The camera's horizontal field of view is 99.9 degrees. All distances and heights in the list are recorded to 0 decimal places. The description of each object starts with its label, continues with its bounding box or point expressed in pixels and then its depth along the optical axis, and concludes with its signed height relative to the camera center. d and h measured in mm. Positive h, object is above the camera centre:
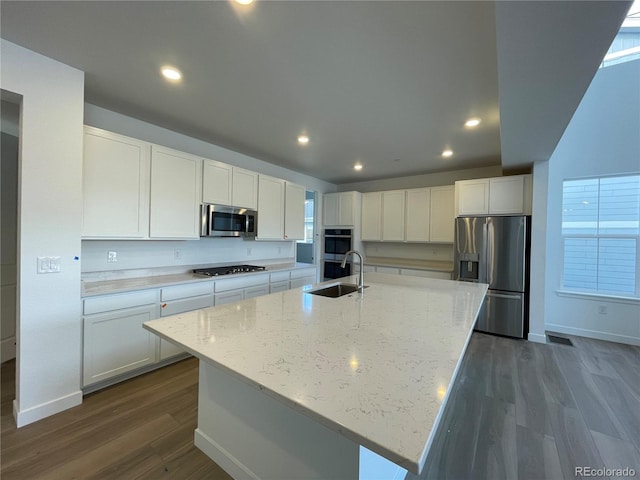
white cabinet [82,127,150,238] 2342 +447
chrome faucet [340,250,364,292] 2345 -386
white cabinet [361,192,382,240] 5363 +478
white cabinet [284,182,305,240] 4473 +443
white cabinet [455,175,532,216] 3793 +686
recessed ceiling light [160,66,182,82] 2029 +1255
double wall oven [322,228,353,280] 5477 -229
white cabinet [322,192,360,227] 5449 +635
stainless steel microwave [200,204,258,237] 3256 +199
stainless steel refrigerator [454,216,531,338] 3682 -342
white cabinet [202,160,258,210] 3275 +672
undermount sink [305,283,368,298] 2389 -473
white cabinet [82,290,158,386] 2217 -883
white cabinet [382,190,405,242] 5109 +469
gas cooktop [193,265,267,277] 3275 -439
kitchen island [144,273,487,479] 752 -476
